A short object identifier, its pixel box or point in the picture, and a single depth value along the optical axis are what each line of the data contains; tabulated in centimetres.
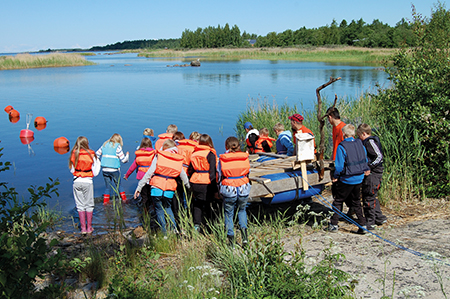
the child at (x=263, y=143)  798
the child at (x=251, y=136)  822
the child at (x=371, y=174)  573
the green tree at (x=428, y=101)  691
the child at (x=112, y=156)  775
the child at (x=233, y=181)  514
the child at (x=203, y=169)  566
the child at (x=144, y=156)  702
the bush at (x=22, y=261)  282
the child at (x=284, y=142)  732
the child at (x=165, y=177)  548
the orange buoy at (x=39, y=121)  1783
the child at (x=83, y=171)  636
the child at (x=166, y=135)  749
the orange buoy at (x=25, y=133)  1608
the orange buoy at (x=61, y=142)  1451
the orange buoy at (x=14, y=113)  1914
